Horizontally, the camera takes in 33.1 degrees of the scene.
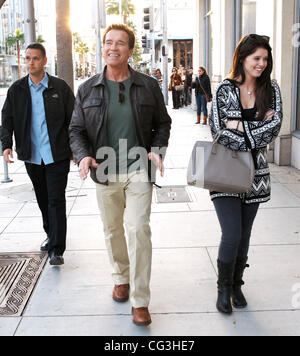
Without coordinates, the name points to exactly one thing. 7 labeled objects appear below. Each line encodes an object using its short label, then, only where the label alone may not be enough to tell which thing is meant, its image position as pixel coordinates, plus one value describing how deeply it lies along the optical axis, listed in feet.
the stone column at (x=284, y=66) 29.84
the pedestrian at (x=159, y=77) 79.39
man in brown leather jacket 11.73
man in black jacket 15.72
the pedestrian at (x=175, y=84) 73.26
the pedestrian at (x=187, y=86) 81.51
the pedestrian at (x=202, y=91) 52.75
